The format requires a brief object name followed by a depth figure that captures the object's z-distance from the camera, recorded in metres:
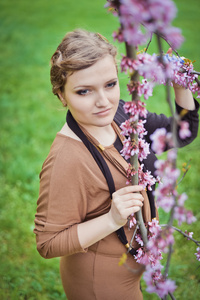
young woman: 1.37
